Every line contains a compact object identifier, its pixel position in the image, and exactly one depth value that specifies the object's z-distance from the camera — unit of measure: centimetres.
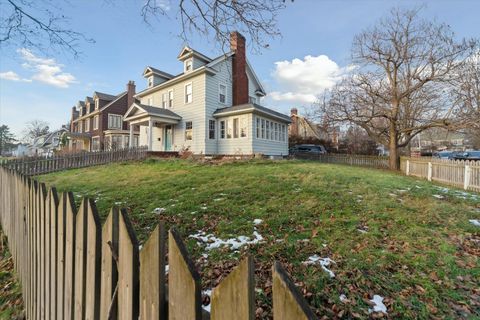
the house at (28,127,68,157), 5156
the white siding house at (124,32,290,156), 1794
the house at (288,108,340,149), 2071
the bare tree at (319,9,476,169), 1727
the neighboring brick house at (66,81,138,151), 3275
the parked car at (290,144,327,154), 2811
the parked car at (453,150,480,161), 3214
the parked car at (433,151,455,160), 3476
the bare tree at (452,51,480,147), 1594
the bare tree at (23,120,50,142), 7519
